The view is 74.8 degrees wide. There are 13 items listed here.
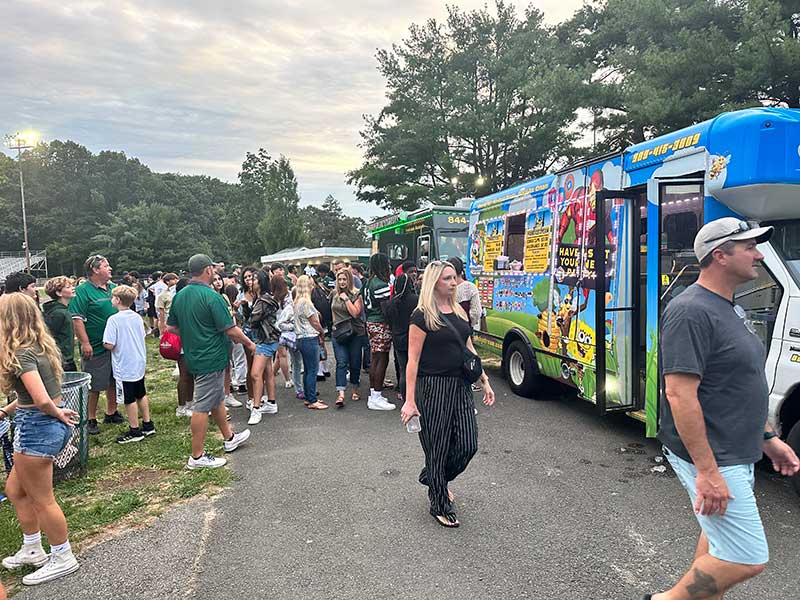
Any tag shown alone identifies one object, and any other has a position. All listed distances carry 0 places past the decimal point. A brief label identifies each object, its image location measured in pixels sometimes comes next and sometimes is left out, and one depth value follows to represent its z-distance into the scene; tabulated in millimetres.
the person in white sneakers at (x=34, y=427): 3004
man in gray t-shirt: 2084
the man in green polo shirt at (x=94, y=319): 5688
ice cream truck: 3830
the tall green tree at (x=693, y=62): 11836
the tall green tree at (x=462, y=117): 21812
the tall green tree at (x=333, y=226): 74125
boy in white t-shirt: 5555
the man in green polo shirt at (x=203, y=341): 4797
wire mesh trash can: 4508
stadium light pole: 36062
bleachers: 58159
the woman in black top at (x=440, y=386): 3633
